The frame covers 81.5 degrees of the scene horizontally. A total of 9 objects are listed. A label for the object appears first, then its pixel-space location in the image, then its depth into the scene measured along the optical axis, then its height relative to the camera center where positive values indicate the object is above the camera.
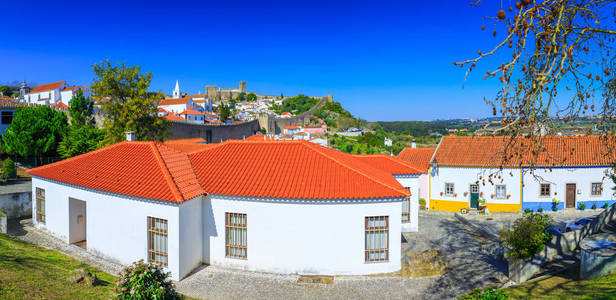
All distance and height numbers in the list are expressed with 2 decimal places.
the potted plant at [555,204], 24.06 -4.10
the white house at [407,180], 18.56 -1.97
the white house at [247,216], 12.55 -2.64
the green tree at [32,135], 27.78 +0.67
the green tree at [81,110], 38.50 +3.85
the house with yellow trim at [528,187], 24.05 -2.97
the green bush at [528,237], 11.73 -3.16
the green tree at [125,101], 26.31 +3.18
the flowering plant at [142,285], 8.32 -3.36
